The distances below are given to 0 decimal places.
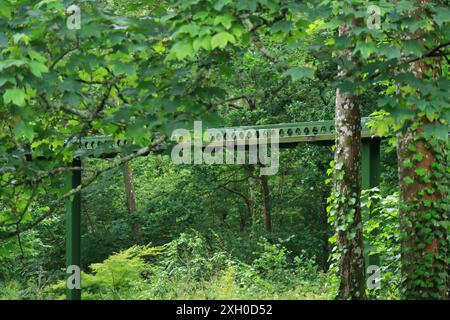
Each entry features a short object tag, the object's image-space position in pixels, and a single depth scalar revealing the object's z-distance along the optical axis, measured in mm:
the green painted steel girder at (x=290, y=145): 19594
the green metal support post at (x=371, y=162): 19547
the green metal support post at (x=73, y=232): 25281
